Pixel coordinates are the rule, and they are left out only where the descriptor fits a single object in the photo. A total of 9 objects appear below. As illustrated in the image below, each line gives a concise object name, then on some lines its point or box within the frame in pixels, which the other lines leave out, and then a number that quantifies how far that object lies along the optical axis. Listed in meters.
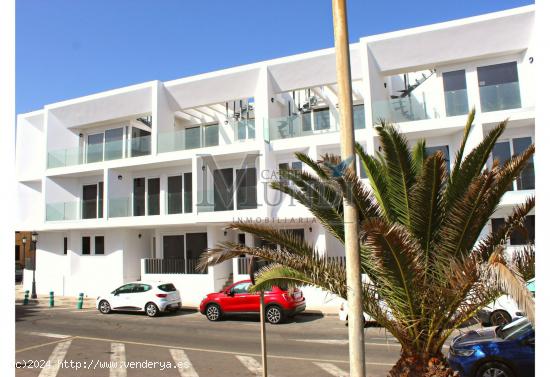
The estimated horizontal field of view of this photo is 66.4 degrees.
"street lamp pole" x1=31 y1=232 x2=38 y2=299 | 23.23
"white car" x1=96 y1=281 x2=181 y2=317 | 17.20
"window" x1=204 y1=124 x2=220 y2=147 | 20.83
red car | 14.98
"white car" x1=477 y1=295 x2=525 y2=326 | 12.06
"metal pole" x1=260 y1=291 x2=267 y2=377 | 6.16
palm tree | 5.14
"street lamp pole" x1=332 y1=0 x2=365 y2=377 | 4.70
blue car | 7.09
